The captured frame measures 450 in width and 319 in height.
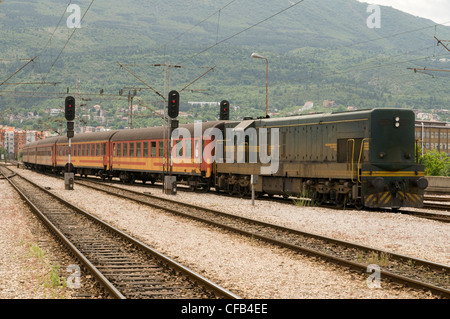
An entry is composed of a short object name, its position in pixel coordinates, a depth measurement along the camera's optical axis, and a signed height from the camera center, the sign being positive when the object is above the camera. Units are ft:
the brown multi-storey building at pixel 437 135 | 529.49 +26.89
